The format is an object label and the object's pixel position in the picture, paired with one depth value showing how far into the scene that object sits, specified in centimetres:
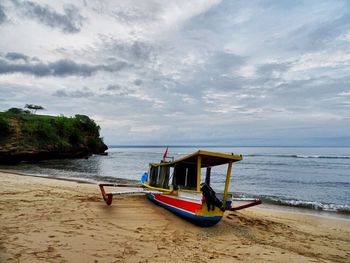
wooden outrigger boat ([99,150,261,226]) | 973
